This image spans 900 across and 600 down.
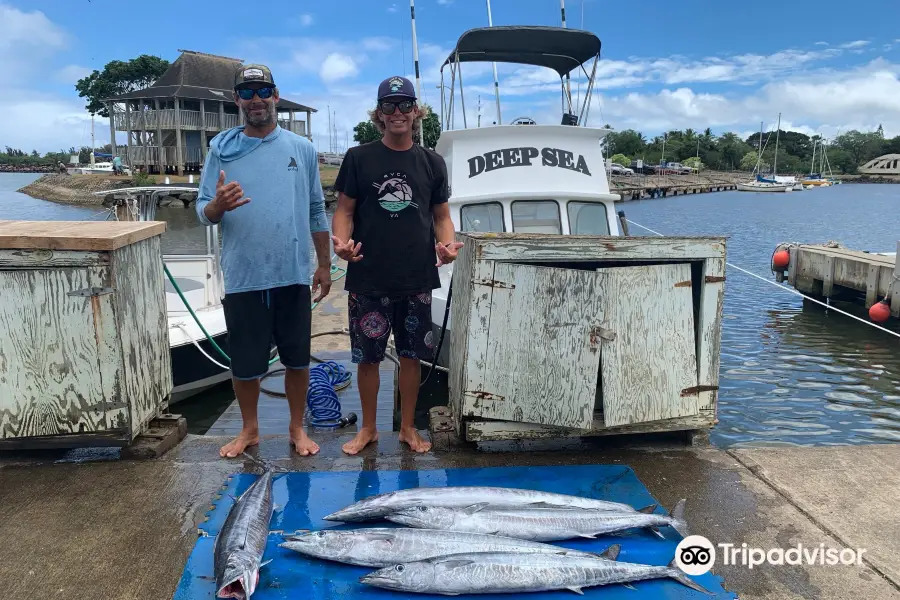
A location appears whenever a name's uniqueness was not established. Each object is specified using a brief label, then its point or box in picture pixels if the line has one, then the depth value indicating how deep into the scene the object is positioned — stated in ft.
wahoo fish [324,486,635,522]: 9.63
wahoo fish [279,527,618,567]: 8.56
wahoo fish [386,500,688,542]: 9.27
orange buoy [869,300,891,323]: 40.70
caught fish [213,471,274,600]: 7.86
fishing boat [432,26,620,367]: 25.85
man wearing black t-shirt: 12.04
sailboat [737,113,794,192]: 295.28
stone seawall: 169.05
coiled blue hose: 17.57
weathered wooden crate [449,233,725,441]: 12.07
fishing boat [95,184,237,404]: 25.03
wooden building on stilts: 148.25
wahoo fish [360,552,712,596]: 8.04
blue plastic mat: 8.23
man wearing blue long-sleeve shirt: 11.97
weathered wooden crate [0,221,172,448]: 11.28
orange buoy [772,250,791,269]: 53.67
